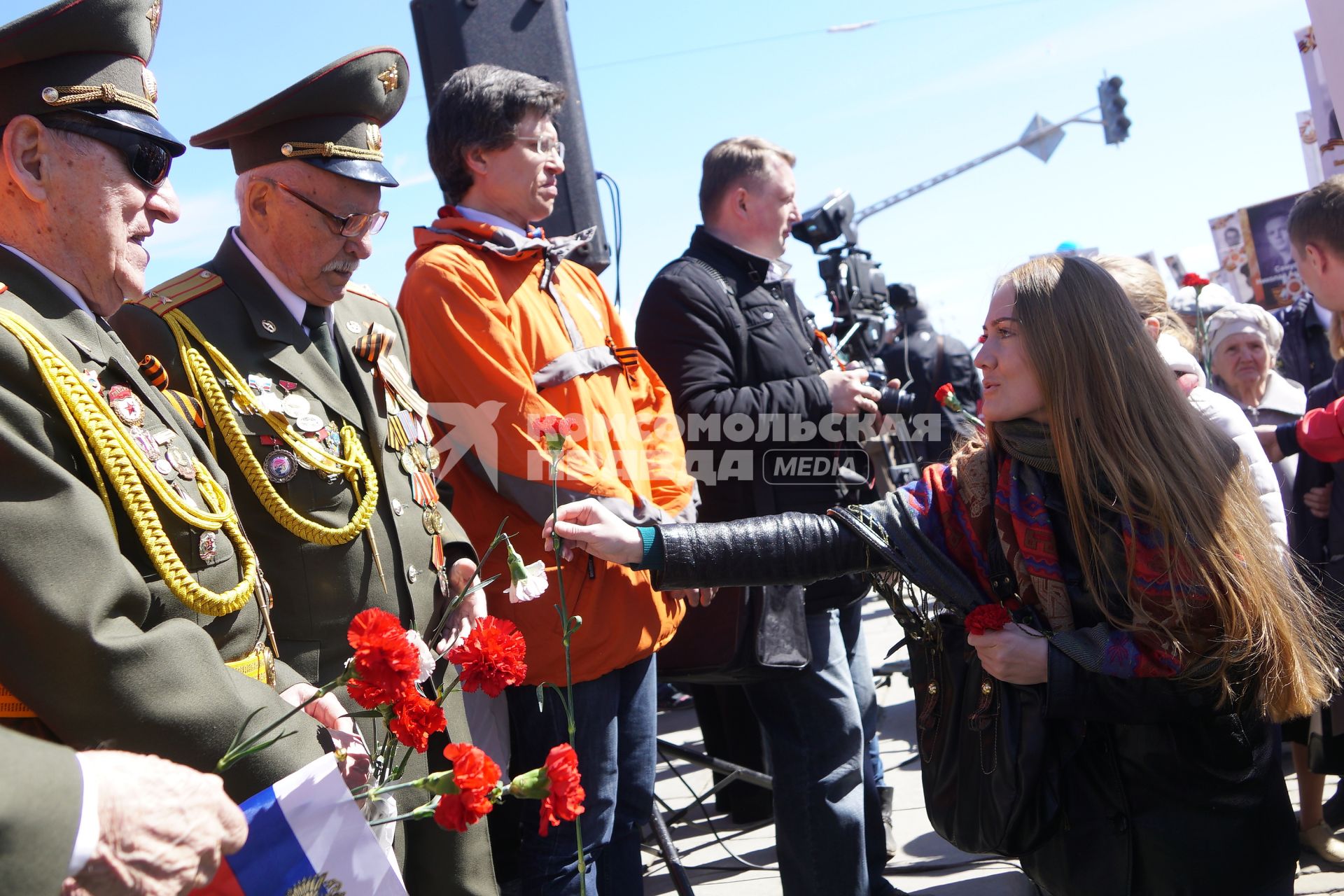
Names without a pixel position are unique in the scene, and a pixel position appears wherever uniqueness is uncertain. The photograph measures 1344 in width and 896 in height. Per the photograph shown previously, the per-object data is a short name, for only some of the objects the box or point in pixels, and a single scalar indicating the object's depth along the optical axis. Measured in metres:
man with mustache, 2.02
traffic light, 16.25
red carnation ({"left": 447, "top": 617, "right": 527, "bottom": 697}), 1.56
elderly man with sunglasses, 1.38
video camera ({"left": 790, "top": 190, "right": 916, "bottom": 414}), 4.61
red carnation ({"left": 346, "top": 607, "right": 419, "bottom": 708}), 1.35
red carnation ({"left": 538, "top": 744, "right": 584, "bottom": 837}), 1.30
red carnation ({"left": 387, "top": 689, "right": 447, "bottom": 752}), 1.46
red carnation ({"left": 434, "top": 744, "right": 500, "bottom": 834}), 1.31
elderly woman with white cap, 4.30
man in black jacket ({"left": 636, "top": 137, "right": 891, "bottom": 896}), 3.12
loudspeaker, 3.67
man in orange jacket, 2.53
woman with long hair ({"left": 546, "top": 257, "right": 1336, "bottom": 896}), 2.06
